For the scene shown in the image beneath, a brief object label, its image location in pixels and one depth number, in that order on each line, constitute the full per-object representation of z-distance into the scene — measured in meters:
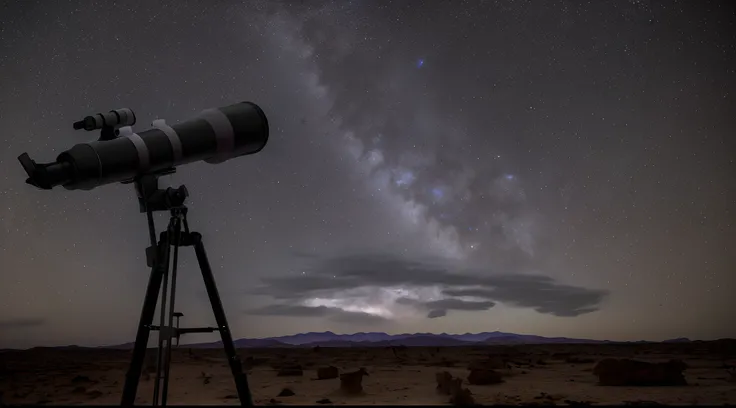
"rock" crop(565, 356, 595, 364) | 24.26
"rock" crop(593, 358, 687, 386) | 12.77
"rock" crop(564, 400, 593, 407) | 9.62
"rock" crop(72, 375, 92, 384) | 17.32
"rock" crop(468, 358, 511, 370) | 20.52
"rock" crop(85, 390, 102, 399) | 13.00
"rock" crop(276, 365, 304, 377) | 17.41
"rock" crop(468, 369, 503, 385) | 14.17
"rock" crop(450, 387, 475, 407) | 10.19
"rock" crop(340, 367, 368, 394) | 12.38
